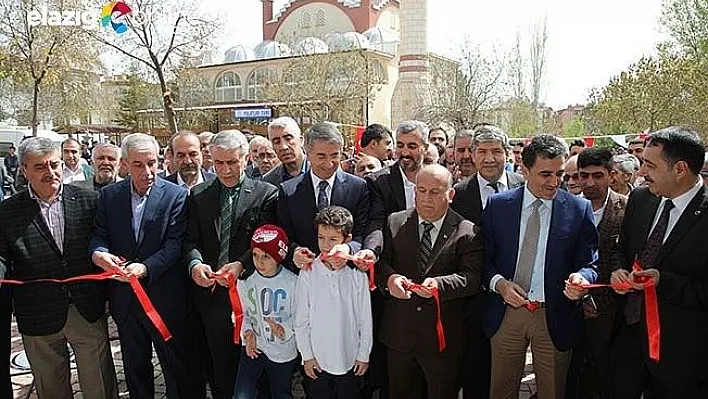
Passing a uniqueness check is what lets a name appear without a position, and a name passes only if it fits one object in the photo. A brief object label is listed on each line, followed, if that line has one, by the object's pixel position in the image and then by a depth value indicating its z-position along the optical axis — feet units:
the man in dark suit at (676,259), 10.35
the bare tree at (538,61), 137.90
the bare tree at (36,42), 57.62
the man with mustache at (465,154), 17.39
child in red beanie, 12.44
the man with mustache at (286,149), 15.99
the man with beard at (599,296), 12.38
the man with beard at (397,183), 14.26
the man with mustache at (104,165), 18.60
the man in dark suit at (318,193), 13.24
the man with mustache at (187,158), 16.69
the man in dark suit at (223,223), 13.30
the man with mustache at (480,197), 14.28
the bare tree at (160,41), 61.41
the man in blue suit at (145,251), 13.16
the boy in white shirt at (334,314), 11.98
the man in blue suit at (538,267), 11.81
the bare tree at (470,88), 110.22
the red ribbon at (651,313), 10.44
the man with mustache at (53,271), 12.68
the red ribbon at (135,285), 12.46
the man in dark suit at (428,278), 11.80
